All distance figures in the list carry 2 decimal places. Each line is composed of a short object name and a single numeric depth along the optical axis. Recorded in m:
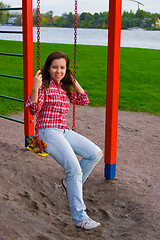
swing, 3.08
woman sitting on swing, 2.92
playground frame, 3.40
